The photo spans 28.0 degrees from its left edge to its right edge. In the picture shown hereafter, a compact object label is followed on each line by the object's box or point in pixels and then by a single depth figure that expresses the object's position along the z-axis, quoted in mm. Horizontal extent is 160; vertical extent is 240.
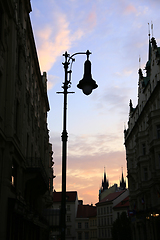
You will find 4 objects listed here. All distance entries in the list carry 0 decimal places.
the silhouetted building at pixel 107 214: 105650
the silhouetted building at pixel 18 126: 19227
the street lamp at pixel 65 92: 11091
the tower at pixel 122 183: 189025
